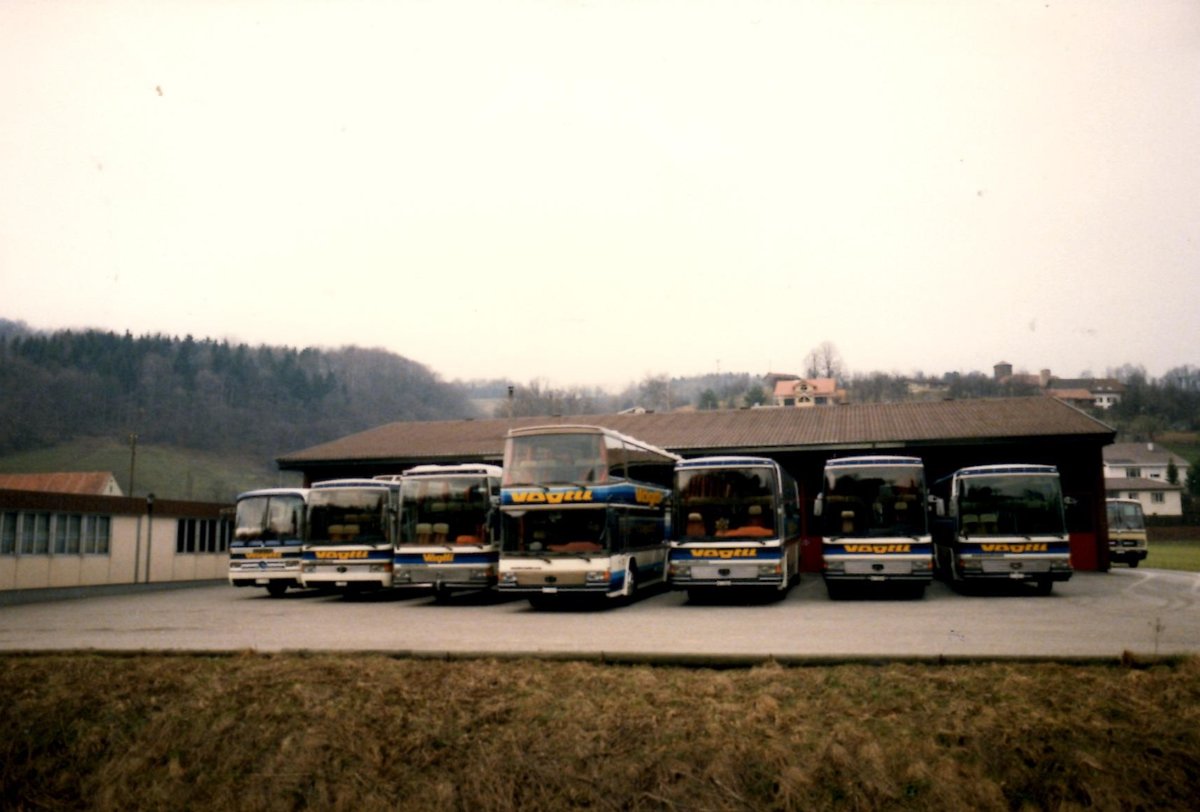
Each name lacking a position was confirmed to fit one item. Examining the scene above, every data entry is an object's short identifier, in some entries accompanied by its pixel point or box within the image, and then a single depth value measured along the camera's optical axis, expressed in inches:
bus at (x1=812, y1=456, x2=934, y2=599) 734.5
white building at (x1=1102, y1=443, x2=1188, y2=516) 3294.8
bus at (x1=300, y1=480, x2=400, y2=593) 850.1
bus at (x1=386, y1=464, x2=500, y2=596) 778.2
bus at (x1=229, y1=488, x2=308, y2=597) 944.3
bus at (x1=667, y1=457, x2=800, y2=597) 724.7
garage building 1125.1
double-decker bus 703.7
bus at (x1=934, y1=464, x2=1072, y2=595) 743.1
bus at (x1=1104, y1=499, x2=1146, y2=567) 1470.2
